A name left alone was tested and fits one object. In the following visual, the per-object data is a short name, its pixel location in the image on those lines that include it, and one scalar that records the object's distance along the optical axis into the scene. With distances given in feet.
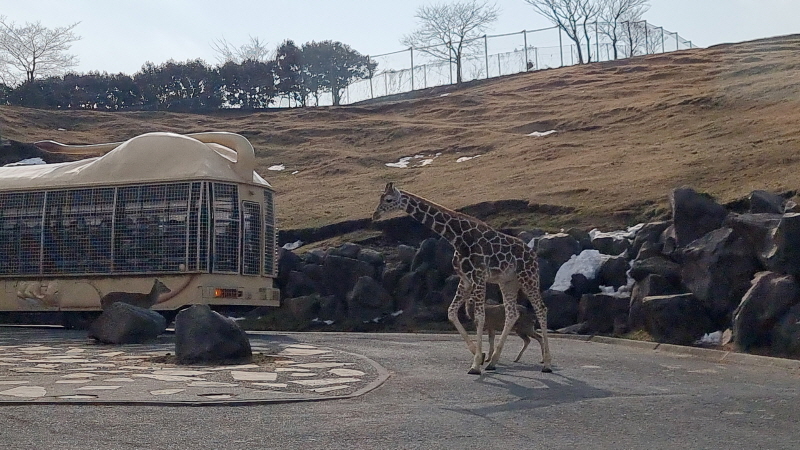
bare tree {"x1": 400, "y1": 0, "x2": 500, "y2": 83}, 253.85
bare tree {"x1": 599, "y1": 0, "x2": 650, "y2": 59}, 250.57
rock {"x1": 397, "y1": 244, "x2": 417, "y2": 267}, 85.56
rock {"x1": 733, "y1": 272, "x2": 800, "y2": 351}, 53.88
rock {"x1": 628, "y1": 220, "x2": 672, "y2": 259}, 72.38
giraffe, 47.98
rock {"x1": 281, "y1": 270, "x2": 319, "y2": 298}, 86.22
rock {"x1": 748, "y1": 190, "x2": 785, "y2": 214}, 65.87
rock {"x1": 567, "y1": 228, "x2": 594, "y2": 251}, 79.56
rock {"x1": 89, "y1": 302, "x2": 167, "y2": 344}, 58.80
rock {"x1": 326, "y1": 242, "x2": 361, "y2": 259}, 87.82
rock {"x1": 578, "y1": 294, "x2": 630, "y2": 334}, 67.87
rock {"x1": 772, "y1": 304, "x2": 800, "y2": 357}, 51.80
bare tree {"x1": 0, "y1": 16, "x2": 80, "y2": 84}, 249.55
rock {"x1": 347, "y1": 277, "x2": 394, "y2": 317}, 82.23
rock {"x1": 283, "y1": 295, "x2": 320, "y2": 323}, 82.79
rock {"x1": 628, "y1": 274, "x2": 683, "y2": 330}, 65.21
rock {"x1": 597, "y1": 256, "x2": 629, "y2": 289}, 72.23
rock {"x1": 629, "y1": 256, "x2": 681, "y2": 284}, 66.08
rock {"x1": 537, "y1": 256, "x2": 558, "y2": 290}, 74.81
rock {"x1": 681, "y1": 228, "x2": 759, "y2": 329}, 60.34
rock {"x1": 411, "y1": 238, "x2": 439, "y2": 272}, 83.05
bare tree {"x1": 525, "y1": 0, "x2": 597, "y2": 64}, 260.42
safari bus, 67.72
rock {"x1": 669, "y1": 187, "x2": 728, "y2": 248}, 67.56
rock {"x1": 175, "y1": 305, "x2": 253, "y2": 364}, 46.85
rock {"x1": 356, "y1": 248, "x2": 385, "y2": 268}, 86.38
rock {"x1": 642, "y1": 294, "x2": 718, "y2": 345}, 60.70
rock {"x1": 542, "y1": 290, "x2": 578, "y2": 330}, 71.87
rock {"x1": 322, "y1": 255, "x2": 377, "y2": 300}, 85.05
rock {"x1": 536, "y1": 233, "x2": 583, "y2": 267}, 77.41
